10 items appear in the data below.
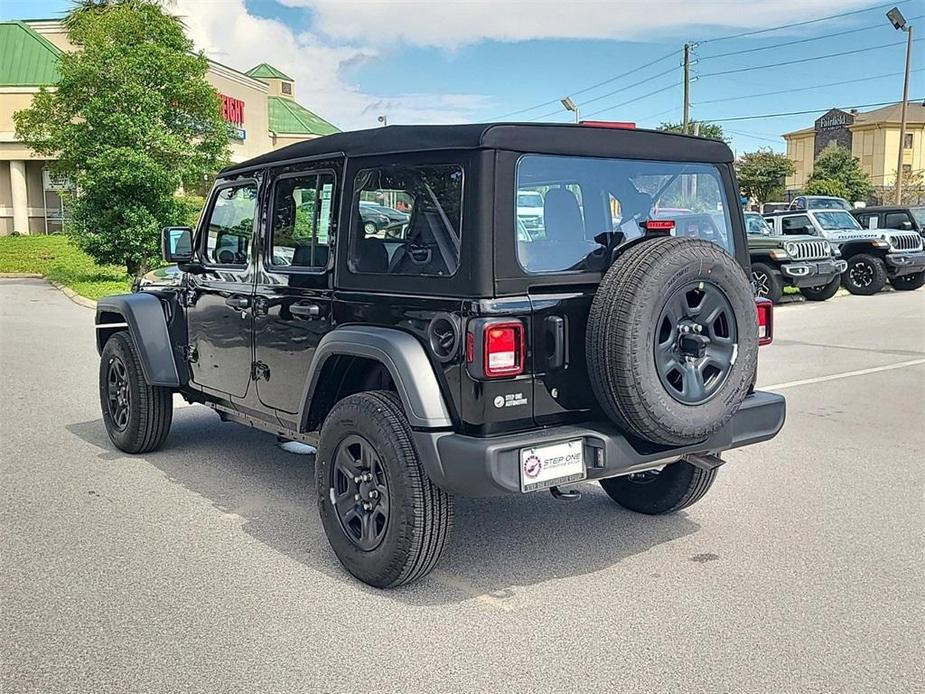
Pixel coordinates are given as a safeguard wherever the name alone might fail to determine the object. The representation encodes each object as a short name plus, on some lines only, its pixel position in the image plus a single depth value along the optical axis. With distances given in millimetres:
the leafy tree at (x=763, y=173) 64375
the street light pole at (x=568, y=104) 40906
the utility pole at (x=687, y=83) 35156
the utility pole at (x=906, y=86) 35097
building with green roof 36875
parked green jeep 16609
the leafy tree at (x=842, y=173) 63375
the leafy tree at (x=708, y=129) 58894
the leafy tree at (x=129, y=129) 18578
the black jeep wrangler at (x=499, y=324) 3693
